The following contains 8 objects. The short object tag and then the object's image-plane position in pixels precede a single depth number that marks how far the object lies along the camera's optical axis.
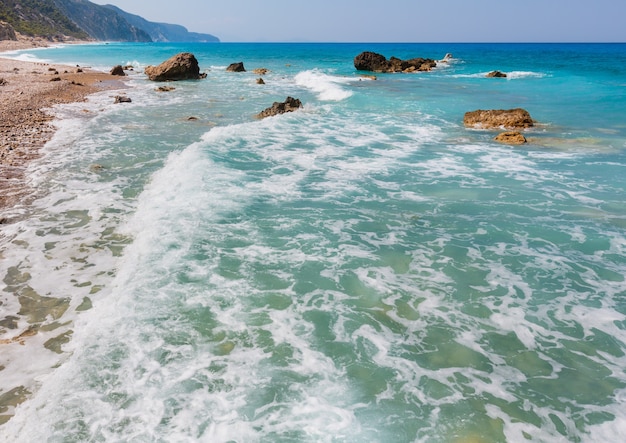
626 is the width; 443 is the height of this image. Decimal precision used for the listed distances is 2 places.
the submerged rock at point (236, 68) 56.92
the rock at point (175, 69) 41.22
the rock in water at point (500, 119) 20.94
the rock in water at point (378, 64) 59.59
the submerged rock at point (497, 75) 52.37
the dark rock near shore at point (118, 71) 44.04
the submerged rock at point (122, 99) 26.31
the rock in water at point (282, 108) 23.36
